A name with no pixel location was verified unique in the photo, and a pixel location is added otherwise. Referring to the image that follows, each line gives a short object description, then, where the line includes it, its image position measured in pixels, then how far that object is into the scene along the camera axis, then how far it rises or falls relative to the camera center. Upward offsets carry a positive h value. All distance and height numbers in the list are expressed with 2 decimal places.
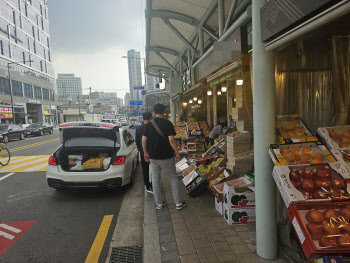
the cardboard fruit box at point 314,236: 1.93 -1.13
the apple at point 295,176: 2.44 -0.71
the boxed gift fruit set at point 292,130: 2.96 -0.29
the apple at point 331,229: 2.04 -1.09
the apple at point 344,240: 1.95 -1.14
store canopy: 5.26 +2.89
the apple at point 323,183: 2.37 -0.78
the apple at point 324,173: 2.44 -0.69
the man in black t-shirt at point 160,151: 4.17 -0.67
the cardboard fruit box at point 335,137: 2.70 -0.35
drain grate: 3.09 -1.95
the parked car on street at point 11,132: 19.34 -1.02
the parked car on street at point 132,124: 36.05 -1.32
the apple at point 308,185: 2.36 -0.79
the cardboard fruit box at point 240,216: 3.49 -1.60
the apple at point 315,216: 2.11 -1.00
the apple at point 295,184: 2.37 -0.77
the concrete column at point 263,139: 2.49 -0.32
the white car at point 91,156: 5.04 -0.93
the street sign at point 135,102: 51.19 +3.04
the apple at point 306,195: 2.27 -0.87
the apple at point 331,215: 2.15 -1.01
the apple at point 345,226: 2.06 -1.08
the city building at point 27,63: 39.06 +11.85
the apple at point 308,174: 2.46 -0.71
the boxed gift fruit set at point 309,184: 2.24 -0.77
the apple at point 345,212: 2.13 -0.99
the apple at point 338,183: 2.34 -0.78
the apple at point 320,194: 2.28 -0.87
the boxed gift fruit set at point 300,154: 2.46 -0.52
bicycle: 9.35 -1.44
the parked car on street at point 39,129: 25.25 -1.09
